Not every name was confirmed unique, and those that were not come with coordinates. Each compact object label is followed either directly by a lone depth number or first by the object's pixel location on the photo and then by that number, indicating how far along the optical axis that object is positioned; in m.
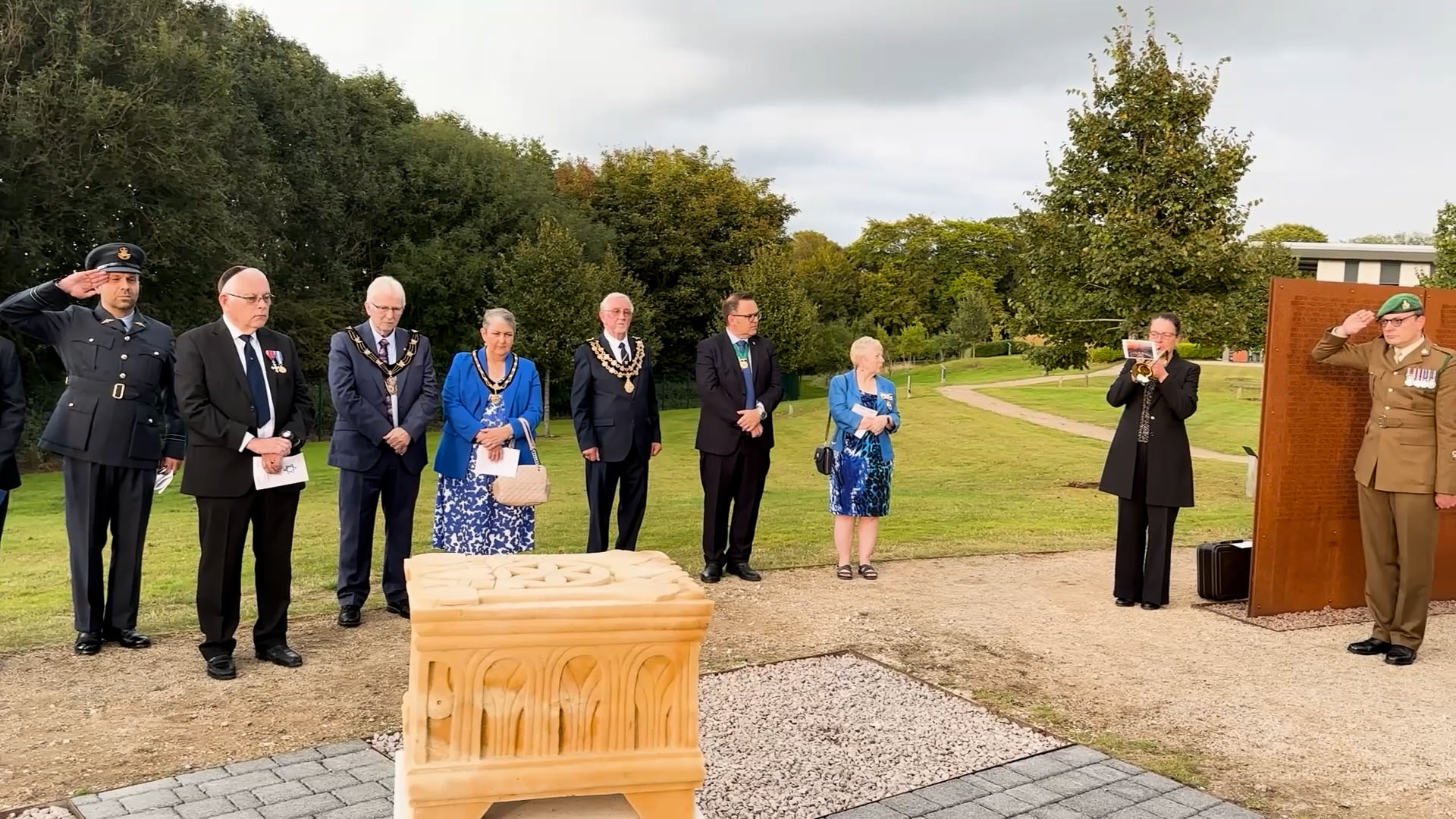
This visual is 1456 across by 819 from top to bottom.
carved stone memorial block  3.00
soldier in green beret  6.63
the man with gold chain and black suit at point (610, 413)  8.00
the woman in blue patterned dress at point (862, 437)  8.36
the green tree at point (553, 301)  31.84
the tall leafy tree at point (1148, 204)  14.90
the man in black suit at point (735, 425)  8.47
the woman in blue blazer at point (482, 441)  7.09
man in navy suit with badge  6.81
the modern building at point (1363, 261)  70.25
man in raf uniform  6.13
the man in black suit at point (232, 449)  5.84
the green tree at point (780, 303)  39.53
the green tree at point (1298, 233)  95.25
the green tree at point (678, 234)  47.16
